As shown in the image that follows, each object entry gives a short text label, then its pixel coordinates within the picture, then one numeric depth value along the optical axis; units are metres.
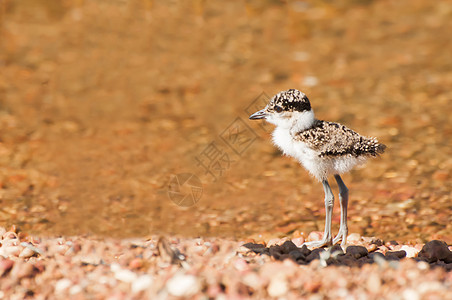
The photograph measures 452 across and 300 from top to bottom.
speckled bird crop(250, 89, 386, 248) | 9.52
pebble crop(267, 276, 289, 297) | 7.62
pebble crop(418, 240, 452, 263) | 9.58
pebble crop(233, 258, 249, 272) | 8.52
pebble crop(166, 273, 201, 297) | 7.55
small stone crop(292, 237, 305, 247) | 10.90
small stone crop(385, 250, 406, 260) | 9.64
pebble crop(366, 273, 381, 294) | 7.67
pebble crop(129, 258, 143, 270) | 8.89
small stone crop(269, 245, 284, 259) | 9.14
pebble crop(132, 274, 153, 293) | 7.96
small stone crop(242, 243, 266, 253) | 9.63
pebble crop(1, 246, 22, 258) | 9.86
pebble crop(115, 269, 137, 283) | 8.37
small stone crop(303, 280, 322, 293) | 7.68
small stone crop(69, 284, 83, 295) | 8.30
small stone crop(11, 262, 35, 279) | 8.71
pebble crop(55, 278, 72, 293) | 8.46
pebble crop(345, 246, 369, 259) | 9.52
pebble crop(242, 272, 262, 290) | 7.73
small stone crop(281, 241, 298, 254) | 9.40
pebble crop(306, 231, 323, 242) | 11.28
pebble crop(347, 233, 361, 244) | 11.02
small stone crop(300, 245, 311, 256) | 9.40
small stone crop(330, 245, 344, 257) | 9.02
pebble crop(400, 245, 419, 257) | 10.14
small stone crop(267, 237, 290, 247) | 10.77
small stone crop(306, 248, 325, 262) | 9.02
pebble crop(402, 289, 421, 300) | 7.43
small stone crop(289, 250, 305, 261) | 9.00
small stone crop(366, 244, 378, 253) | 10.42
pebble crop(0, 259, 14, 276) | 8.81
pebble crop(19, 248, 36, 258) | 9.73
